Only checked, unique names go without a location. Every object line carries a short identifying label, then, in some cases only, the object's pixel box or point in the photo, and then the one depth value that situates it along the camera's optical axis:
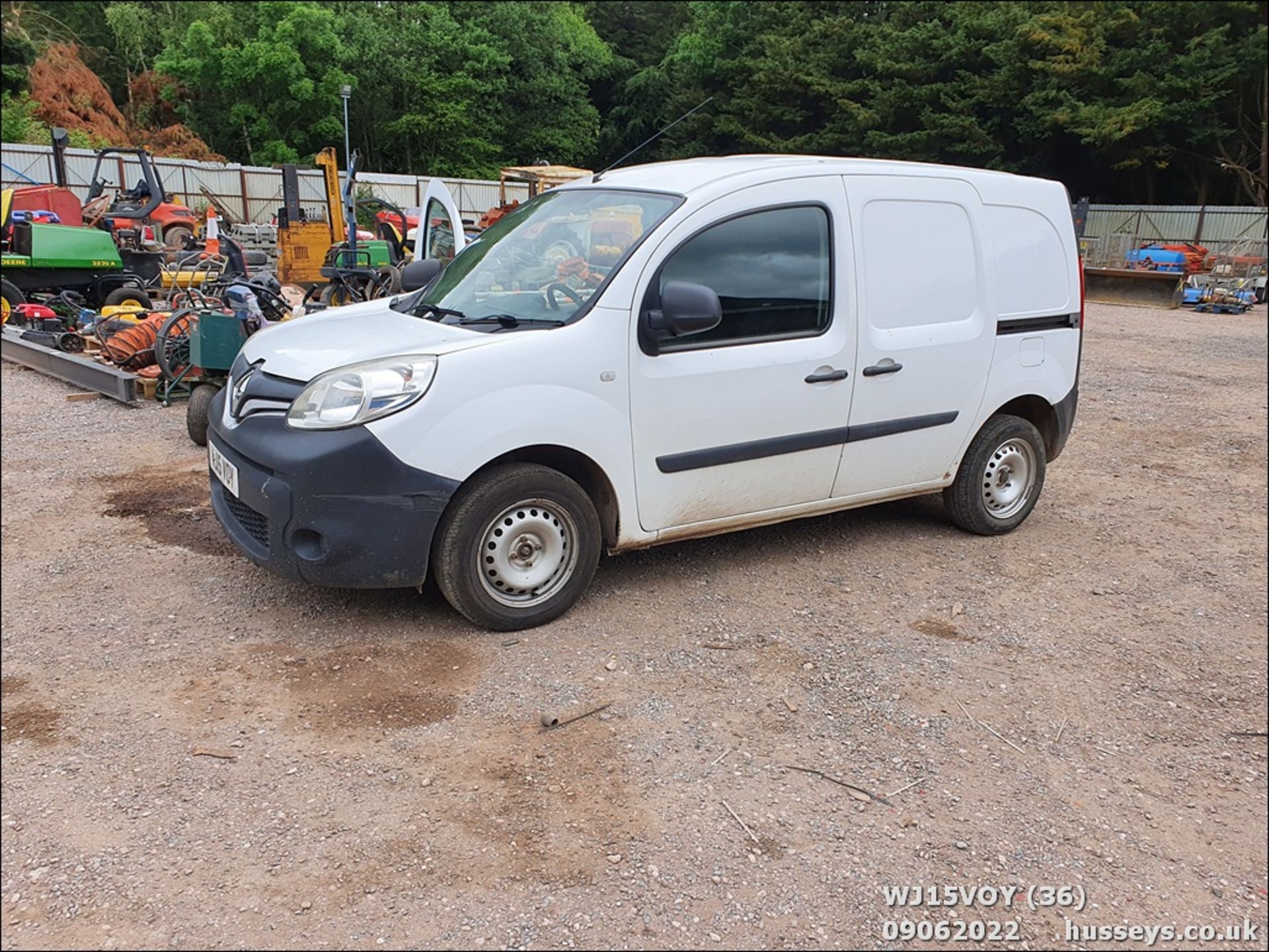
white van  3.68
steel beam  7.90
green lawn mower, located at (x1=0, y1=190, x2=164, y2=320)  11.70
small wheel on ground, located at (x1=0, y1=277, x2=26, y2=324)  11.34
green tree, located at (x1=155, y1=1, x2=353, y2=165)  38.62
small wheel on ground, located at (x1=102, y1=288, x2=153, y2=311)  11.84
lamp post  13.59
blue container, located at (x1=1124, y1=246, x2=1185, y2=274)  23.53
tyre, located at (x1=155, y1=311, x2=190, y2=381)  7.90
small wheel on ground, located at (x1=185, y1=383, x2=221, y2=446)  6.71
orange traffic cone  15.55
